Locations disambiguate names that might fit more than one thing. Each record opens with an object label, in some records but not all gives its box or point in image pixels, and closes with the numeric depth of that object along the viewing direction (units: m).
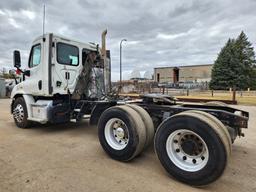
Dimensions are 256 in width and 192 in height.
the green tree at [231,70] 38.75
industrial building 65.59
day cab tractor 2.73
